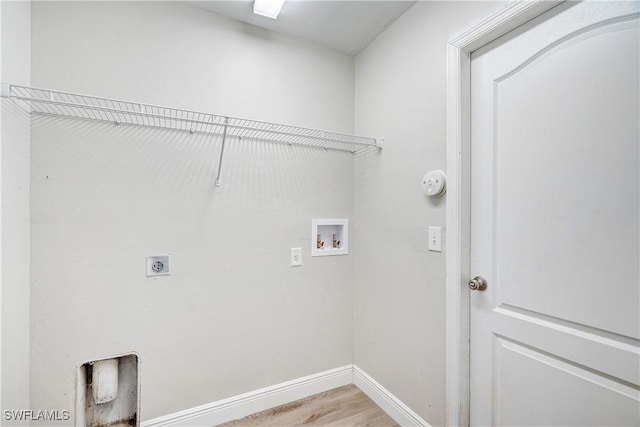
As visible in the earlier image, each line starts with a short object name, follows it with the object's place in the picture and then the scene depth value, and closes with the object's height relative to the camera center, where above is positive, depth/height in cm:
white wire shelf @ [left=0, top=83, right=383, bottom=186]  132 +50
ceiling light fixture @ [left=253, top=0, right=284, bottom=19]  154 +112
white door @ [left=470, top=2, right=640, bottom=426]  96 -1
